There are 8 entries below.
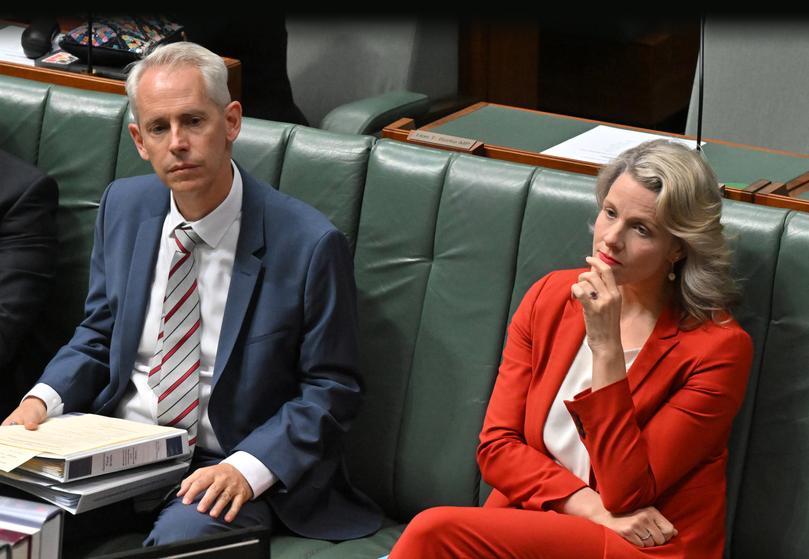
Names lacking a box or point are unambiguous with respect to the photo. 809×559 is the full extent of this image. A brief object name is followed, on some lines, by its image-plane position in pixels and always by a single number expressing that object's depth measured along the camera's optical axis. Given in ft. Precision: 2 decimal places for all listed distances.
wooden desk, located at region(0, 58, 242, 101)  48.70
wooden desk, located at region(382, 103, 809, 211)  47.29
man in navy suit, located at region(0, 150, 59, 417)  47.90
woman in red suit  45.91
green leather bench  46.46
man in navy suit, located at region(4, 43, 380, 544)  46.87
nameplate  47.52
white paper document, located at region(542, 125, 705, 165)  47.59
